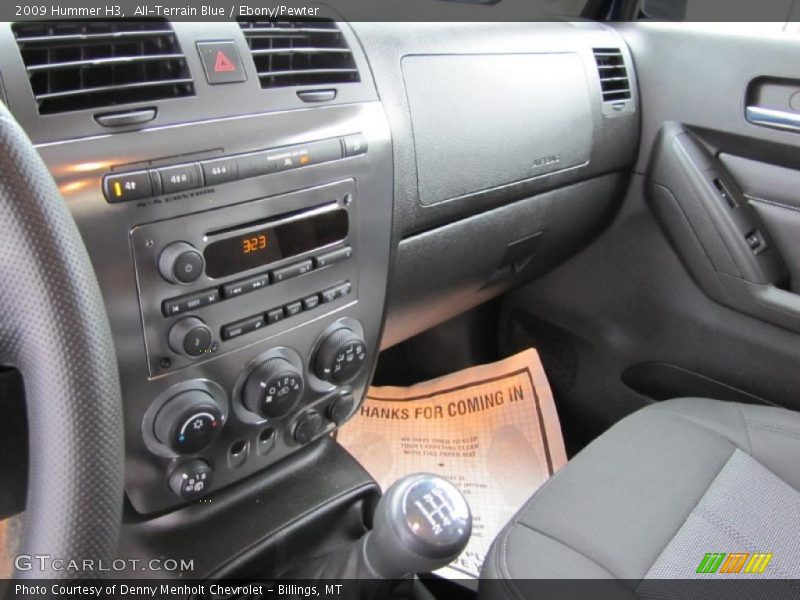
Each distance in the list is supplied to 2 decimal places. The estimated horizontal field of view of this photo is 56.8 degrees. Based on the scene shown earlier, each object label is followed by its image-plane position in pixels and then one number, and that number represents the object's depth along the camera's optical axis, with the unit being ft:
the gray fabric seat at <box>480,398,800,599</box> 2.32
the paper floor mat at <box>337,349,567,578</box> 3.52
